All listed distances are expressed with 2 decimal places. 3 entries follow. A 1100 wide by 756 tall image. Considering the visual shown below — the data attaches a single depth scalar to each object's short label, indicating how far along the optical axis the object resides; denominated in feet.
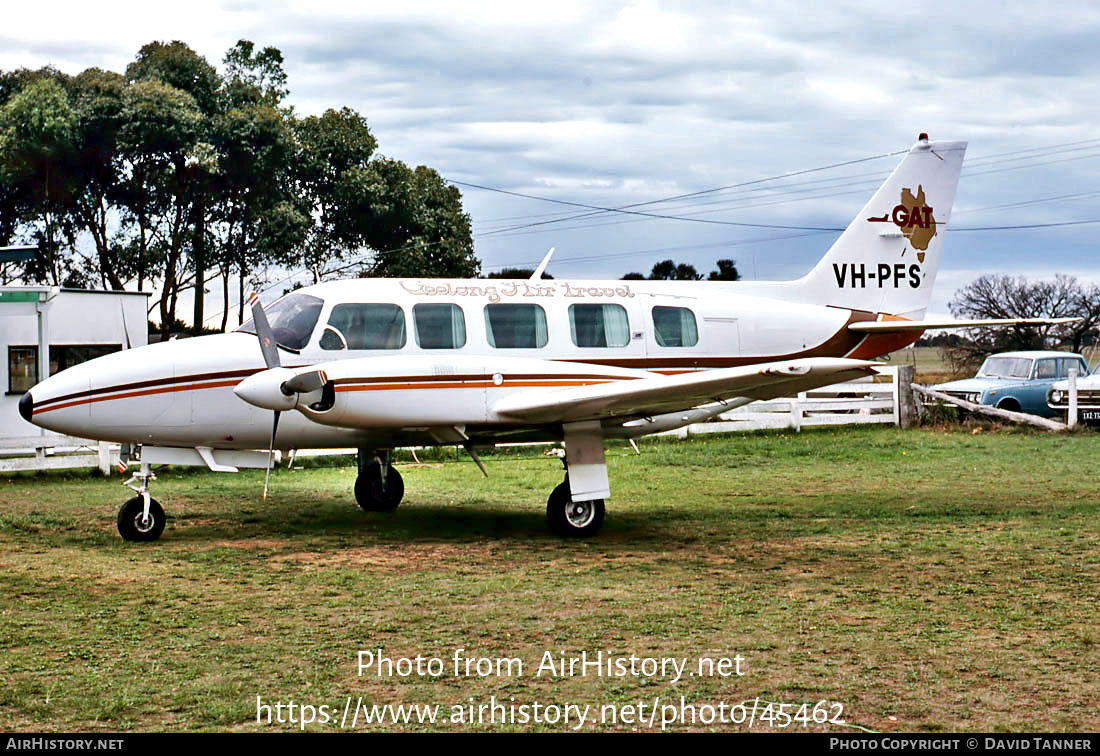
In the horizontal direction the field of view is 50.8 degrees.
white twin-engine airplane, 36.81
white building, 68.95
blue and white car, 81.35
